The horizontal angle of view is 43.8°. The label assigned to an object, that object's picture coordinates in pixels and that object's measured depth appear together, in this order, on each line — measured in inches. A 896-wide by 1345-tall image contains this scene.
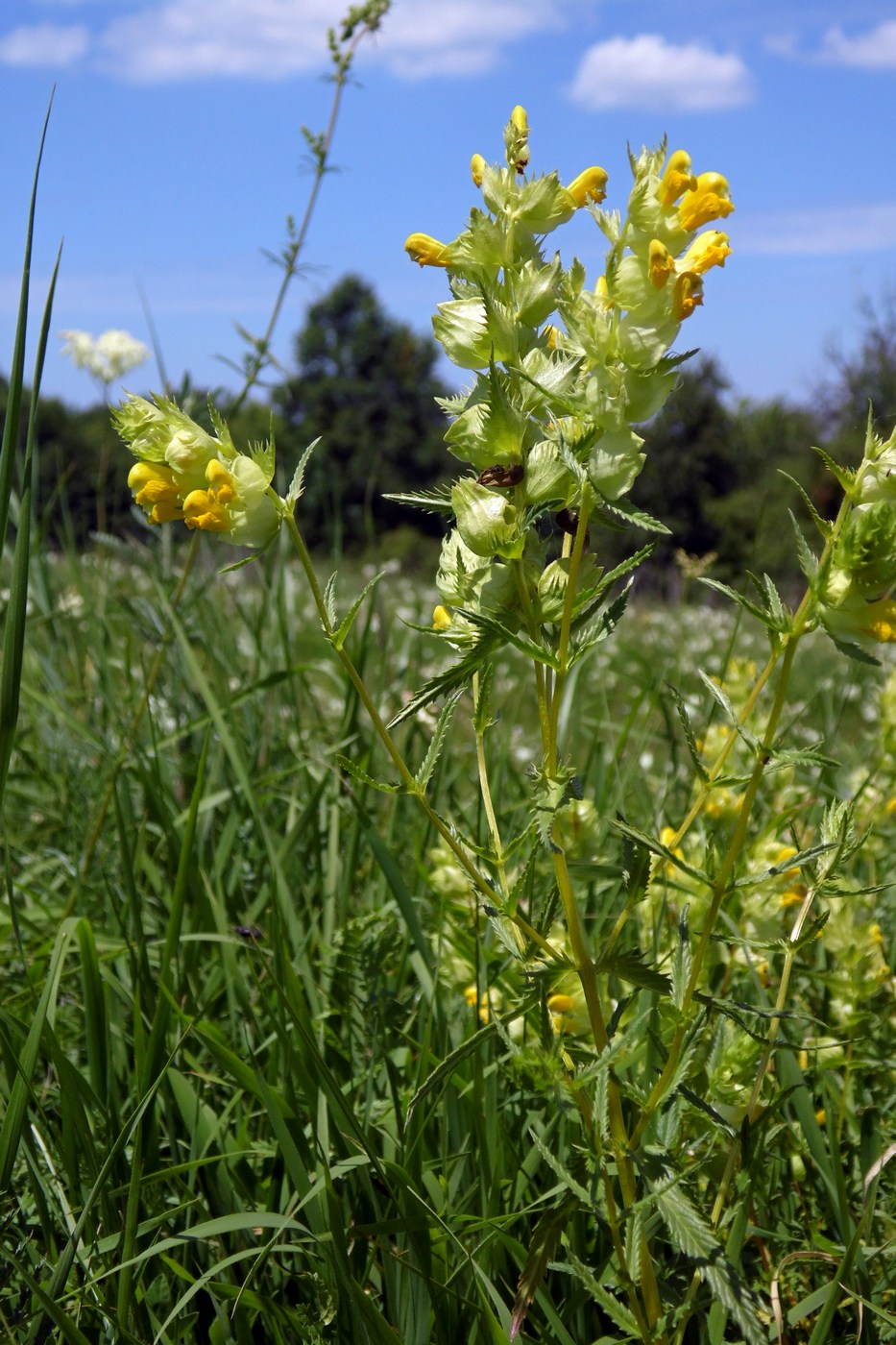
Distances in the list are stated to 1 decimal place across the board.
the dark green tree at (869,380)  1012.5
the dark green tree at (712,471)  925.8
